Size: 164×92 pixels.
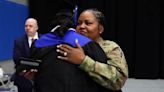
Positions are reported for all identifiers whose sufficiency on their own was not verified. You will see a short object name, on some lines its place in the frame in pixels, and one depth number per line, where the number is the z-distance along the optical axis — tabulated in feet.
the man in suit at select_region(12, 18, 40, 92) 20.65
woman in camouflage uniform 12.05
